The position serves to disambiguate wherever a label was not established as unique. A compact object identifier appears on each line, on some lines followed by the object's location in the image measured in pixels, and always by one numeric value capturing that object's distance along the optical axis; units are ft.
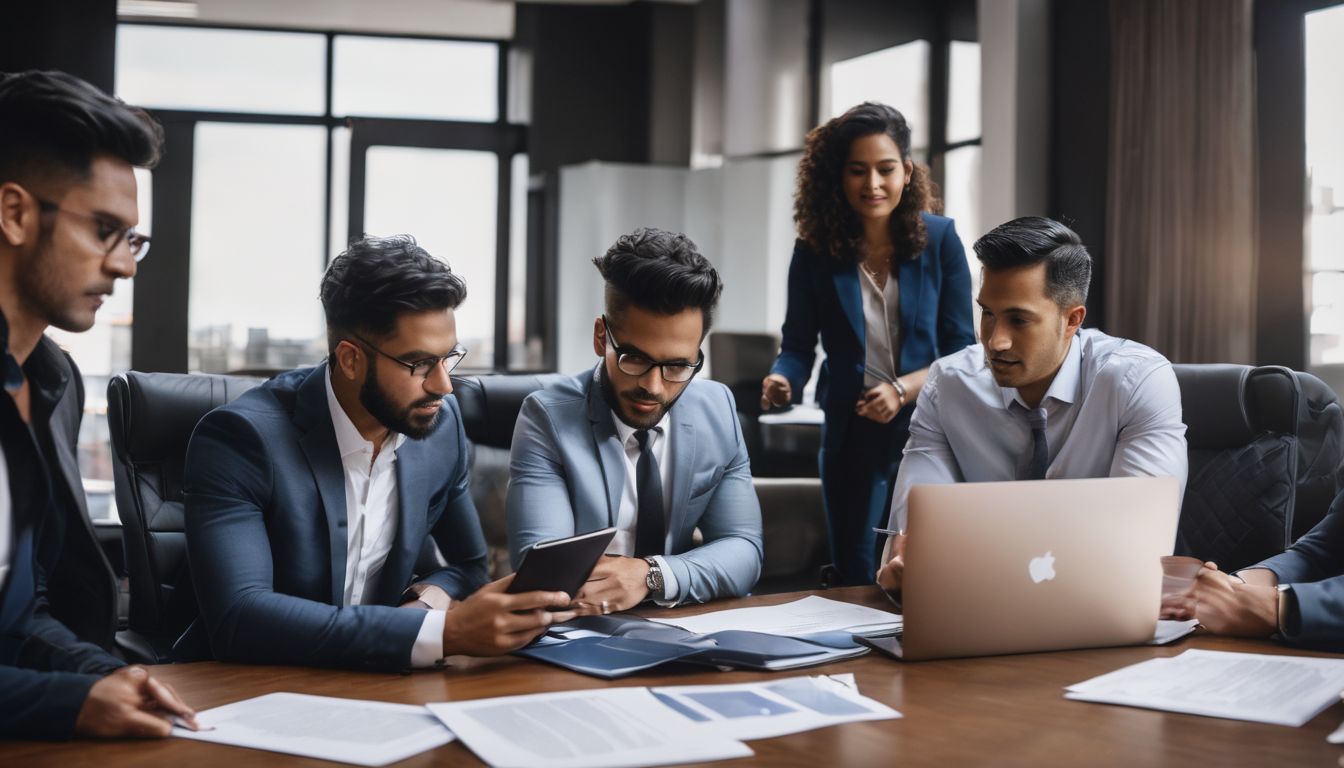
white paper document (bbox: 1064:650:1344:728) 4.16
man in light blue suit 6.65
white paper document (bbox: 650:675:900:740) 3.87
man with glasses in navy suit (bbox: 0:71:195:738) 4.57
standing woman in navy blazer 9.17
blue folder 4.59
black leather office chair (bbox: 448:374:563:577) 8.41
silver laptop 4.69
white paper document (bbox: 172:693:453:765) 3.56
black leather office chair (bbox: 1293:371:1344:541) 7.07
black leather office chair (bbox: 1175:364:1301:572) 7.09
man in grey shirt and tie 6.87
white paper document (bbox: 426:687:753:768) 3.51
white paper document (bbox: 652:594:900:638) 5.33
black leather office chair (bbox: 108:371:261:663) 7.16
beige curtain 14.44
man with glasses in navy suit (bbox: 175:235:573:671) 4.73
